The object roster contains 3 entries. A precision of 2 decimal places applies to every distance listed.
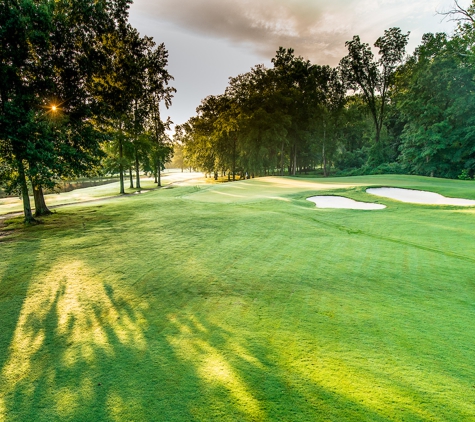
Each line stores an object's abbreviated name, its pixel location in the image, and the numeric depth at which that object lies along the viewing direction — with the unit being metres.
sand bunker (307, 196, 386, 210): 14.13
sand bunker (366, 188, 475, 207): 14.59
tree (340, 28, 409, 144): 41.81
